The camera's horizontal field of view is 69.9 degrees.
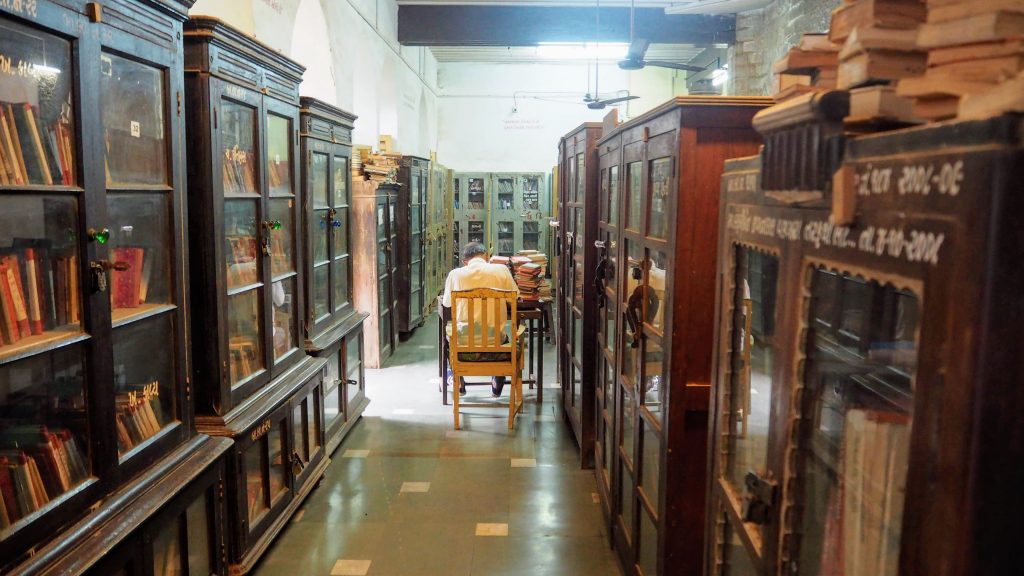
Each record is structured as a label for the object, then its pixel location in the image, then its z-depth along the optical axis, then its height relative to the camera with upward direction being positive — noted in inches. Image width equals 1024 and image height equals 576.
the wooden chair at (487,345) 207.9 -39.1
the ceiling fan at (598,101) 354.8 +57.1
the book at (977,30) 35.0 +9.2
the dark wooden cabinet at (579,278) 168.9 -17.5
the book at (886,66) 41.1 +8.4
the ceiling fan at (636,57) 305.6 +65.6
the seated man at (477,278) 224.4 -21.0
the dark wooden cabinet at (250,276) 118.7 -12.9
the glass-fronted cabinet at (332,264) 179.5 -15.2
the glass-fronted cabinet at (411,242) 334.0 -15.4
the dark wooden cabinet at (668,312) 88.0 -13.5
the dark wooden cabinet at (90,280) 74.9 -9.0
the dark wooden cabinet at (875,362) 30.1 -8.5
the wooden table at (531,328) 229.3 -37.3
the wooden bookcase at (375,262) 276.8 -21.0
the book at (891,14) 41.6 +11.5
